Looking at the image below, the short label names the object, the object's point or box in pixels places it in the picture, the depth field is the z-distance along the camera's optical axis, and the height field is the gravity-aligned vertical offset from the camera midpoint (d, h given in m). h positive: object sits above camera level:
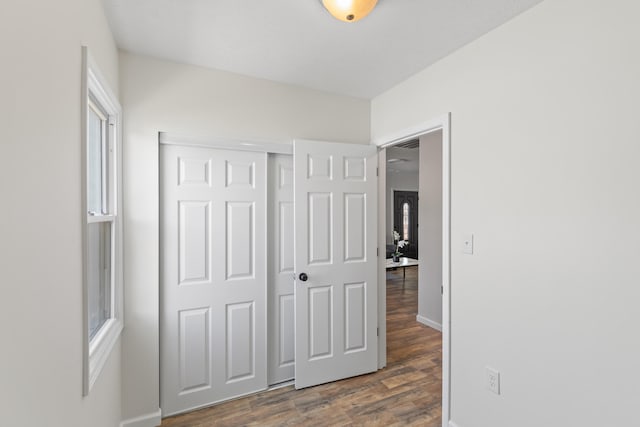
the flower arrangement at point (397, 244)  6.33 -0.87
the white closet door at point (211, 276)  2.15 -0.50
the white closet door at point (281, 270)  2.52 -0.52
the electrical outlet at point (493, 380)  1.69 -0.98
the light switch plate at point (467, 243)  1.84 -0.21
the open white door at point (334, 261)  2.47 -0.44
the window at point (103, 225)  1.53 -0.09
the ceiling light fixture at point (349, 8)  1.41 +0.98
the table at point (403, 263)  5.80 -1.10
